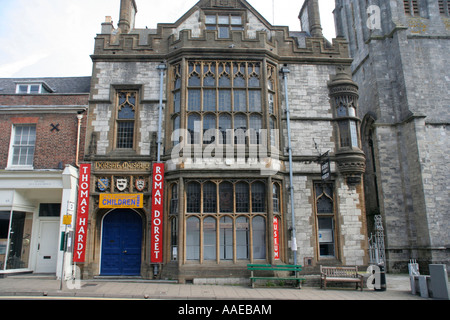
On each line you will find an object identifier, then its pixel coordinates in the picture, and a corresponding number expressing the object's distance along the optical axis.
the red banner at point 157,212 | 13.84
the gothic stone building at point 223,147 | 14.15
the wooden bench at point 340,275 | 12.28
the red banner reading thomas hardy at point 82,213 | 13.88
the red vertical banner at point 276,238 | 14.11
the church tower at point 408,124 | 18.81
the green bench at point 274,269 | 12.39
